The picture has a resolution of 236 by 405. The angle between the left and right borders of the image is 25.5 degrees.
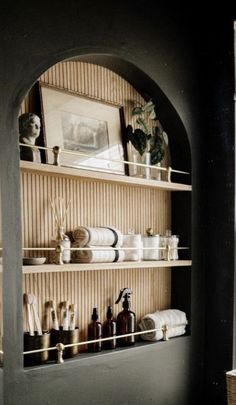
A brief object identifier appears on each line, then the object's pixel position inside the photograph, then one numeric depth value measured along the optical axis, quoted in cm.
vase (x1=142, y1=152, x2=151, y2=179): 289
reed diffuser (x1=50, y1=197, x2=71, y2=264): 237
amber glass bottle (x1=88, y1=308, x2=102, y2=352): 262
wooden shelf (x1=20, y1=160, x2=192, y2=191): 225
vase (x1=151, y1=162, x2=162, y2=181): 298
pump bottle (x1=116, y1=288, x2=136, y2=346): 277
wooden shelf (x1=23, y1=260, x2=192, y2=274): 222
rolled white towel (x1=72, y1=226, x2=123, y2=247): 252
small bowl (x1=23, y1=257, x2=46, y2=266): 223
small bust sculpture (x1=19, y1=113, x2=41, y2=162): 231
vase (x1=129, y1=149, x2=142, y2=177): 290
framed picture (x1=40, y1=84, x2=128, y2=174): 251
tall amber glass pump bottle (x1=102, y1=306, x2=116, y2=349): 269
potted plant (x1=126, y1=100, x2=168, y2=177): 288
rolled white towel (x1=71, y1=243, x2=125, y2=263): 250
